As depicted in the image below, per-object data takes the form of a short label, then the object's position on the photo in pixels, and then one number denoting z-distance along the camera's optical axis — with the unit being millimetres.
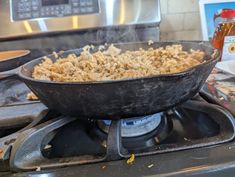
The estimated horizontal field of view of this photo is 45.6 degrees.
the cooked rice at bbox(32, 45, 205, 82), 546
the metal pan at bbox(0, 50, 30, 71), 741
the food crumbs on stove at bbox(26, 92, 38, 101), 667
